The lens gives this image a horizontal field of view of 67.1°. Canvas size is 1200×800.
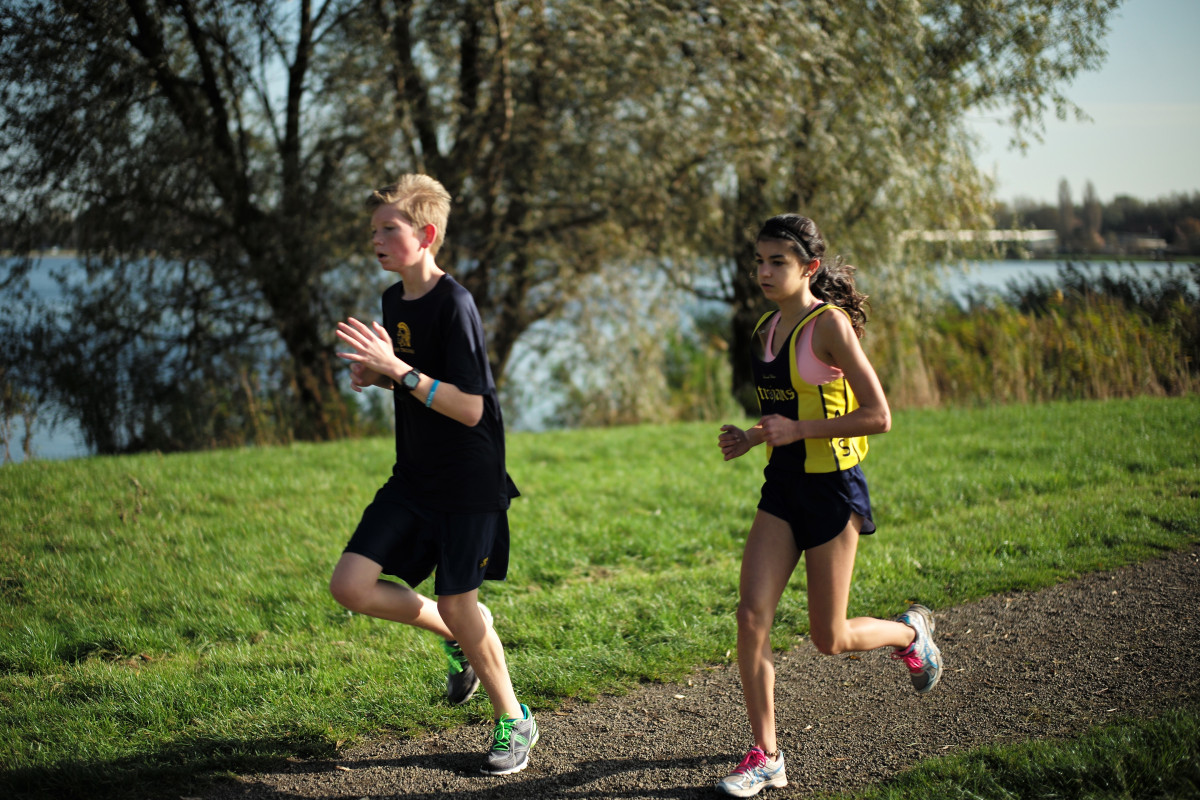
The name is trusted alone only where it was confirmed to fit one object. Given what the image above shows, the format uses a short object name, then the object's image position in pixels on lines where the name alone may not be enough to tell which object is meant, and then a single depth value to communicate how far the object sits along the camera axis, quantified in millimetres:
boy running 3281
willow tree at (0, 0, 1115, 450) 10570
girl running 3209
